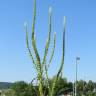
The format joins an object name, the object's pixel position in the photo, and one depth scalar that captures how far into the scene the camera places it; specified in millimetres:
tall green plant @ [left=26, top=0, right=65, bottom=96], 2347
